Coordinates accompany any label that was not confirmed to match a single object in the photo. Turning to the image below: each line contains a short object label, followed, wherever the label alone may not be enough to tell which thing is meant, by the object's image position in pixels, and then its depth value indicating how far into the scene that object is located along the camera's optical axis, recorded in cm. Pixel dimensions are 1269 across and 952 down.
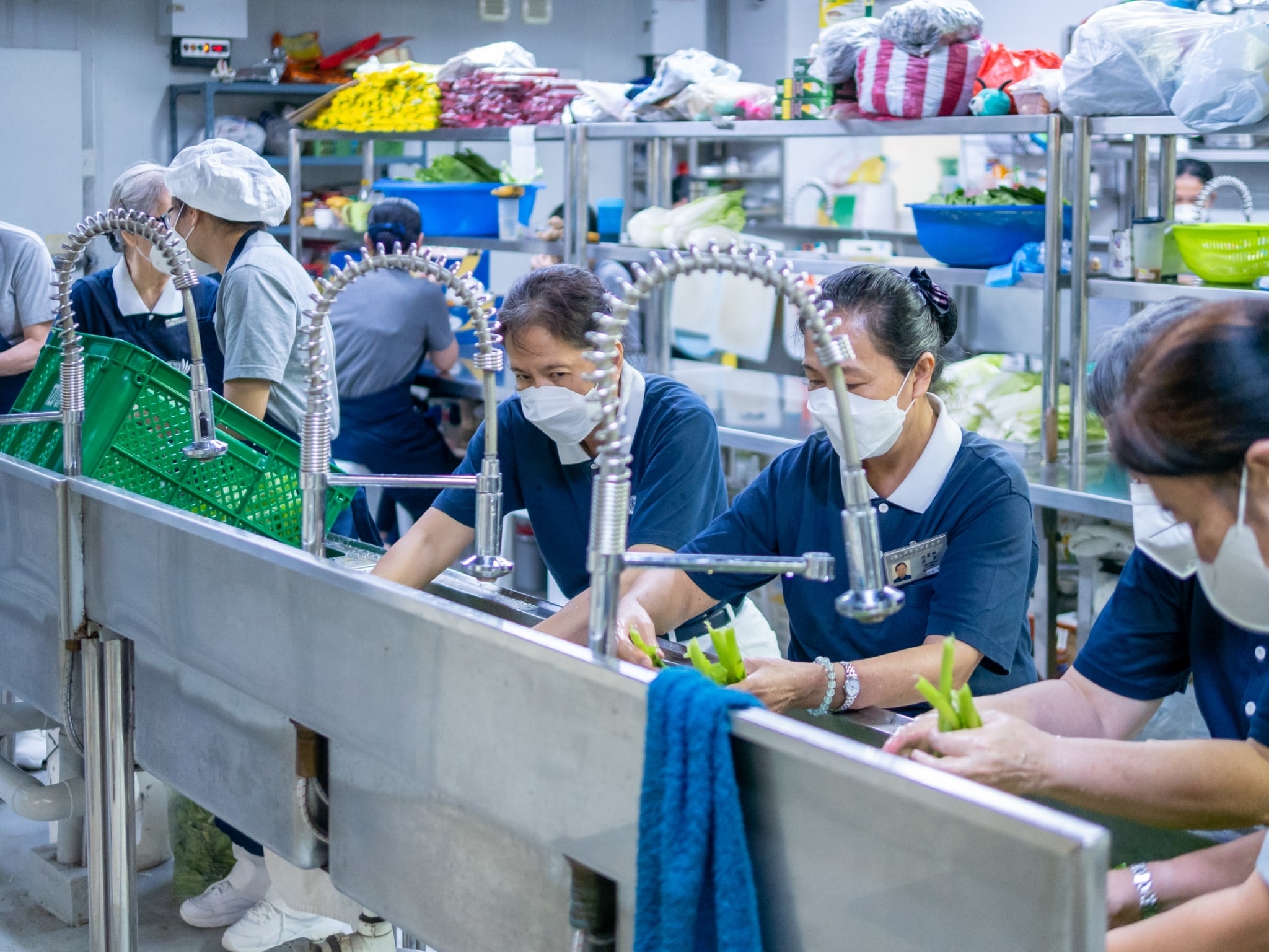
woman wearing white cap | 279
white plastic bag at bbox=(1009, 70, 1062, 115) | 362
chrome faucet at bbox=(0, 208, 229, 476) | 200
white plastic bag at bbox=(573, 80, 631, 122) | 496
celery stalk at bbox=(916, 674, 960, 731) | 124
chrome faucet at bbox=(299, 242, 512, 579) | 171
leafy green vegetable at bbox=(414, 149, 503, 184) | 586
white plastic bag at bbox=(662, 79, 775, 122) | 440
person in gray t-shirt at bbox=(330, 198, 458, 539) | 485
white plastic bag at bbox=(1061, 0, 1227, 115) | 338
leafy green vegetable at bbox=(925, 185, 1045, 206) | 402
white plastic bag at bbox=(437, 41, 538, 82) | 554
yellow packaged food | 566
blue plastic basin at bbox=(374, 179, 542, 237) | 546
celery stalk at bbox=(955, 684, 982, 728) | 127
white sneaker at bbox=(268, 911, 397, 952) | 213
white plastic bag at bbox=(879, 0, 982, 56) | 381
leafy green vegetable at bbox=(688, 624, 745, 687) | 154
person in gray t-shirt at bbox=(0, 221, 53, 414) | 387
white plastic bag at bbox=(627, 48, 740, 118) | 458
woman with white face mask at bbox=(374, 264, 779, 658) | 200
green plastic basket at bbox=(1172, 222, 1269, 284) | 332
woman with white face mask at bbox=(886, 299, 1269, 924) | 126
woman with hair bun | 178
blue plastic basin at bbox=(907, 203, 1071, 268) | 384
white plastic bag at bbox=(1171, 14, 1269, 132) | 311
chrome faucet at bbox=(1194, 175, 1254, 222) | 453
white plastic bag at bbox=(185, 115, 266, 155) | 737
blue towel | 112
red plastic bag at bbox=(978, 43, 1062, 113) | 379
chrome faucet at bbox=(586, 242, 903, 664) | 126
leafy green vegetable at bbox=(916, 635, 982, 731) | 126
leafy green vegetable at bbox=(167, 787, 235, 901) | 287
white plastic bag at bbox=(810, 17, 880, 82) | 408
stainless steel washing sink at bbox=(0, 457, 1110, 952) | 100
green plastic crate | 223
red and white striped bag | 380
